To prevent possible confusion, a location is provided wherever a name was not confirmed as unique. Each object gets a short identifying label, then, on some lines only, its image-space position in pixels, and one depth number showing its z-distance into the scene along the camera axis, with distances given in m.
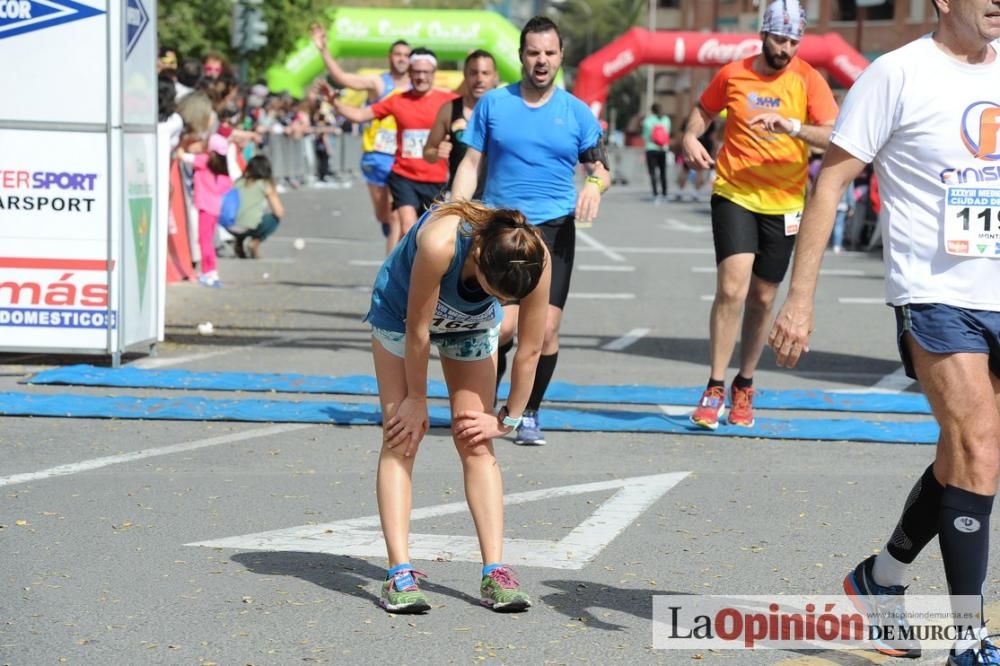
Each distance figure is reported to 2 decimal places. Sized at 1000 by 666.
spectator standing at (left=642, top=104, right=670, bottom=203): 34.53
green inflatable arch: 42.09
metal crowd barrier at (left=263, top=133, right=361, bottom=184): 32.91
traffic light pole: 27.91
